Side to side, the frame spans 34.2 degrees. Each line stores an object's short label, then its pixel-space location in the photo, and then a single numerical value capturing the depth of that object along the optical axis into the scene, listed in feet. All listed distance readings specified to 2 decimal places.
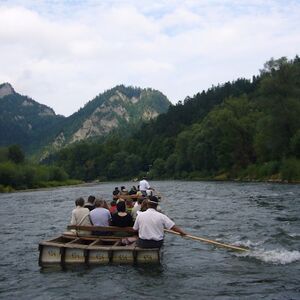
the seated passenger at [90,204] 71.14
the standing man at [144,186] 123.83
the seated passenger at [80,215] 63.16
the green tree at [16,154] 446.60
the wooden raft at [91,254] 54.65
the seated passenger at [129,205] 83.67
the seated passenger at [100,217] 63.05
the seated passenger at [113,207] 74.97
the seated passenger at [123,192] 113.70
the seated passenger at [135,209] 72.46
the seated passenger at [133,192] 119.55
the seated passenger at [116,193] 100.11
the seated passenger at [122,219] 62.08
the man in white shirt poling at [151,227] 54.44
